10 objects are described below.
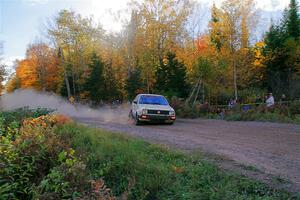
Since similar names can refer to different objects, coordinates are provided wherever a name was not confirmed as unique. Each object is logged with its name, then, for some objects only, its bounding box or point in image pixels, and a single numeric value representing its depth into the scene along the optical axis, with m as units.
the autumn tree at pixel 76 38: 49.34
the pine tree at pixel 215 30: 37.41
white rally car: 17.77
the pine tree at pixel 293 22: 40.53
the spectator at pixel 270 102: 21.62
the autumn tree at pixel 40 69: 56.66
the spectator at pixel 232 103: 24.48
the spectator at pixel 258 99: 30.66
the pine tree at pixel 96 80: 41.47
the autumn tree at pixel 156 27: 39.59
